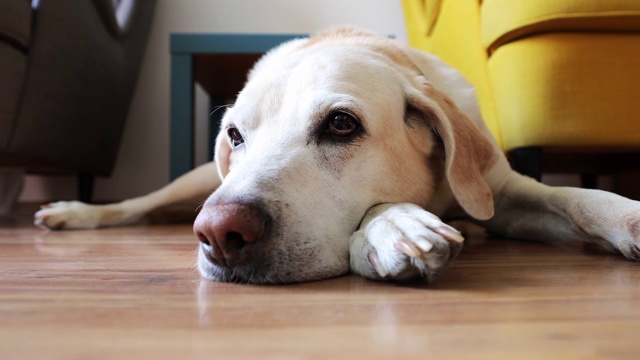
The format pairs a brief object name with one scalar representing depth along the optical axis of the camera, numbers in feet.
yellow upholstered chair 2.50
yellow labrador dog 1.57
